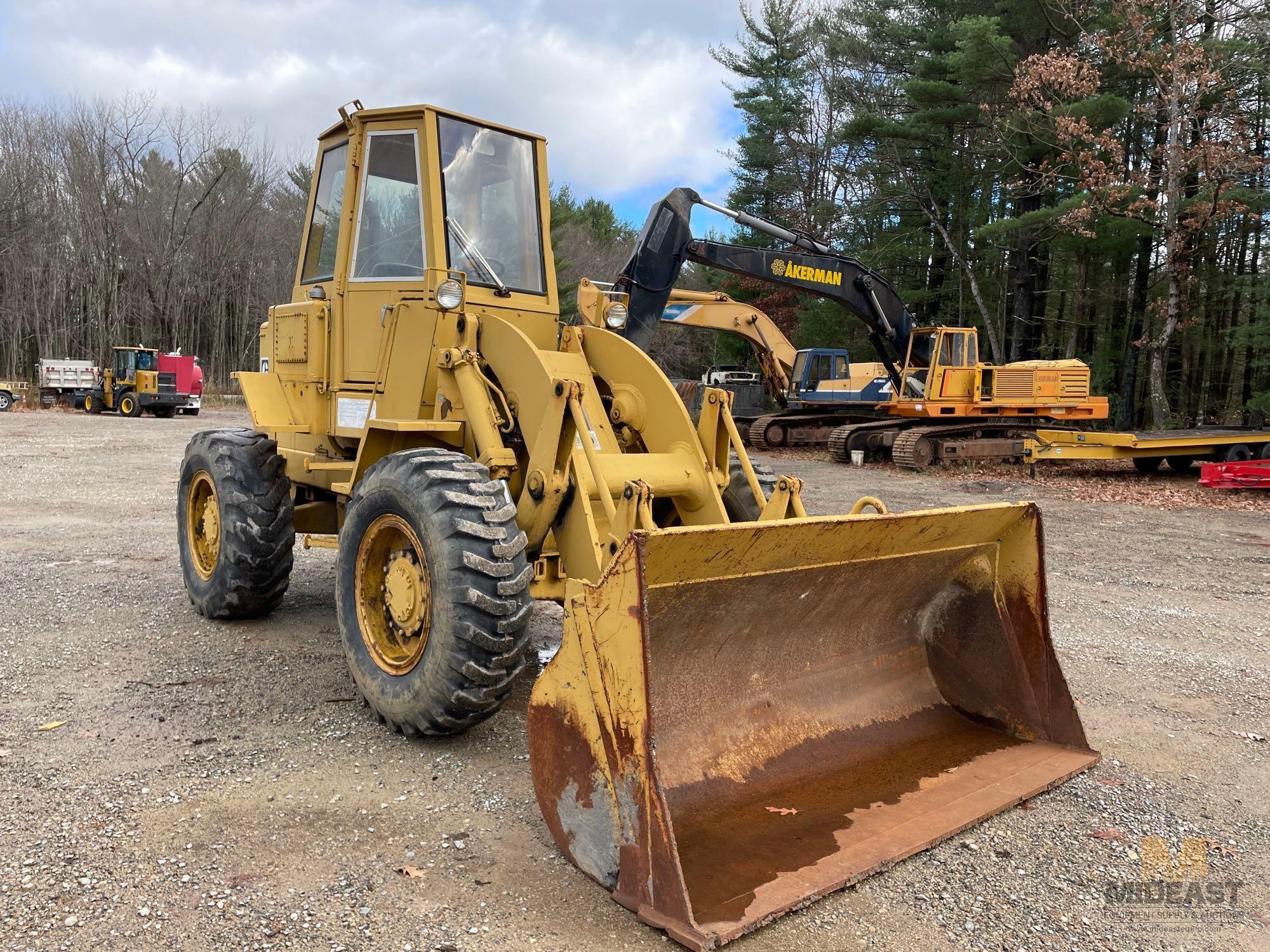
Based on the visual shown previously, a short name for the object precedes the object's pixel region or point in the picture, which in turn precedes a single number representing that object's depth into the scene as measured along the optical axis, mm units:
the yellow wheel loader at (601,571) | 2930
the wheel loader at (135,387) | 29828
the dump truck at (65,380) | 31234
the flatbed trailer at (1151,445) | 15297
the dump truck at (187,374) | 30219
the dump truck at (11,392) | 30109
